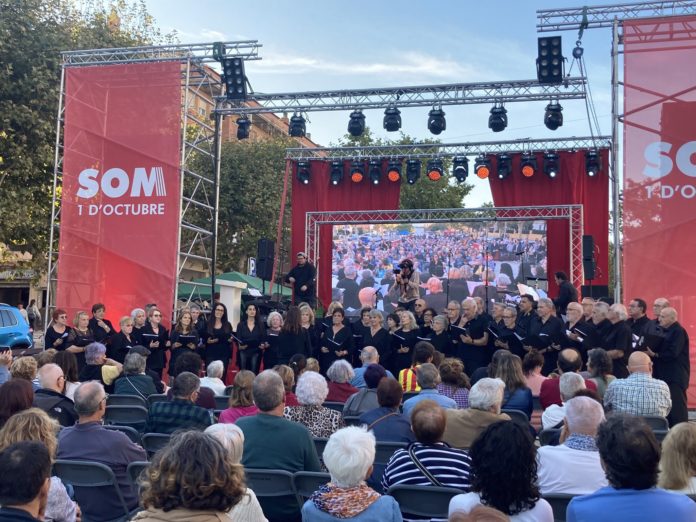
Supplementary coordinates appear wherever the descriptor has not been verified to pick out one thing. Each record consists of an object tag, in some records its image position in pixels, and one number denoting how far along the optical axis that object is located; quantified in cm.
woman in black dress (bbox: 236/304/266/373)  1048
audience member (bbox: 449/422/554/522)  261
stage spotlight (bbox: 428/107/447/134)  1344
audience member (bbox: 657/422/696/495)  301
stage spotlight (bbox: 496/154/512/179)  1608
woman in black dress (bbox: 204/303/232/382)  1045
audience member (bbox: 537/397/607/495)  346
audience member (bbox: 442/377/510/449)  431
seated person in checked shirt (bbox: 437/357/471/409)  571
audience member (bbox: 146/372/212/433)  480
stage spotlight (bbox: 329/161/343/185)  1703
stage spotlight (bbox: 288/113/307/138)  1456
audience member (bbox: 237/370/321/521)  397
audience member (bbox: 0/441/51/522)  238
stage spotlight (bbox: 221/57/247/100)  1305
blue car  1678
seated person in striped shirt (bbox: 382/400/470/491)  345
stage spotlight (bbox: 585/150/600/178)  1538
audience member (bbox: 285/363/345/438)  479
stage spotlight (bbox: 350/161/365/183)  1697
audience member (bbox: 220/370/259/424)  494
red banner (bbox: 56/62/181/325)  1263
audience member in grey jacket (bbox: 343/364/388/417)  571
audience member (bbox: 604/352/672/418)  537
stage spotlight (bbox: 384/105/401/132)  1359
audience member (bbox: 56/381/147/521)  403
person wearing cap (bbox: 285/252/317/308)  1332
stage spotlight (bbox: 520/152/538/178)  1594
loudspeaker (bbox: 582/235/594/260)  1295
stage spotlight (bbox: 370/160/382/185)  1672
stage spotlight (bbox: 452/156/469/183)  1614
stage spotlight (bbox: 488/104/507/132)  1335
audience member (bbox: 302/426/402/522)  286
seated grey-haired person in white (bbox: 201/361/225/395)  703
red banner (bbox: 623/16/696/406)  1005
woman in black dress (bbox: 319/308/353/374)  1027
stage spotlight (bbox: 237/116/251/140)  1514
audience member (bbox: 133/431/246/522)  232
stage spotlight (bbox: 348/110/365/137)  1410
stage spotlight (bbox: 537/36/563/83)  1191
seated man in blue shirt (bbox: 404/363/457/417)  516
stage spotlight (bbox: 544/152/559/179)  1576
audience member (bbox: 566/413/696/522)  253
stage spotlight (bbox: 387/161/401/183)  1664
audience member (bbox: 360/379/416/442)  452
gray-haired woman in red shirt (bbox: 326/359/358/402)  647
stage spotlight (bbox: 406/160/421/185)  1647
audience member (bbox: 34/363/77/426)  502
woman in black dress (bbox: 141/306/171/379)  1011
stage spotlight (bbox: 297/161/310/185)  1727
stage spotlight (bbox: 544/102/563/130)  1309
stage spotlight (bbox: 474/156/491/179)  1573
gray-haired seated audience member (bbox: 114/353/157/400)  675
